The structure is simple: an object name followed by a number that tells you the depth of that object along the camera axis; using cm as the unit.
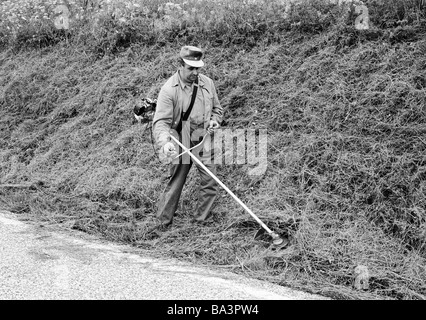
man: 589
